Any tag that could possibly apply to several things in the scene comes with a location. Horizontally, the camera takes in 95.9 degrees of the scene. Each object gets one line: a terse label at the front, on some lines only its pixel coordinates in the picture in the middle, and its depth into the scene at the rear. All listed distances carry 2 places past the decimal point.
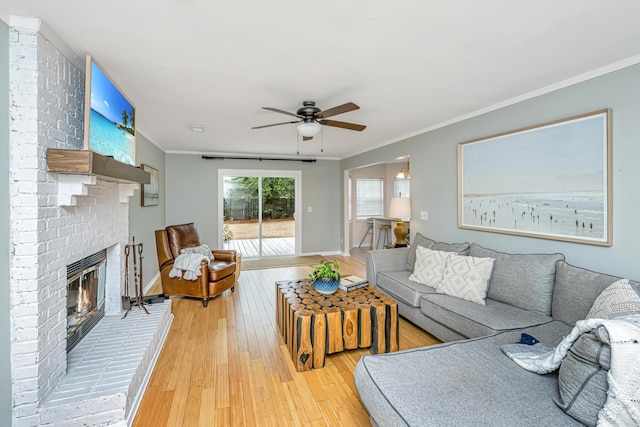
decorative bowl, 2.74
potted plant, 2.75
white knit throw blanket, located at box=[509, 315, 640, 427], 1.08
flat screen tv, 1.76
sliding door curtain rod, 6.05
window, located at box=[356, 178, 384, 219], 7.87
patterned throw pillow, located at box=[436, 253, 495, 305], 2.62
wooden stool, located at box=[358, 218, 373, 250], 7.90
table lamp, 4.50
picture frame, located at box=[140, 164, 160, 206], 4.18
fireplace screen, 2.14
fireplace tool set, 2.79
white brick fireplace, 1.56
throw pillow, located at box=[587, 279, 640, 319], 1.52
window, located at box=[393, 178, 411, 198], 7.77
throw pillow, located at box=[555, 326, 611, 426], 1.18
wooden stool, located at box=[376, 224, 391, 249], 7.46
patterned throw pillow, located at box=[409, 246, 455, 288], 3.02
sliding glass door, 6.35
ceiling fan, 2.67
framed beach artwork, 2.27
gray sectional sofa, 1.28
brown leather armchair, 3.69
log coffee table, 2.30
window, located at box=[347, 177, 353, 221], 7.74
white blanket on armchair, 3.65
